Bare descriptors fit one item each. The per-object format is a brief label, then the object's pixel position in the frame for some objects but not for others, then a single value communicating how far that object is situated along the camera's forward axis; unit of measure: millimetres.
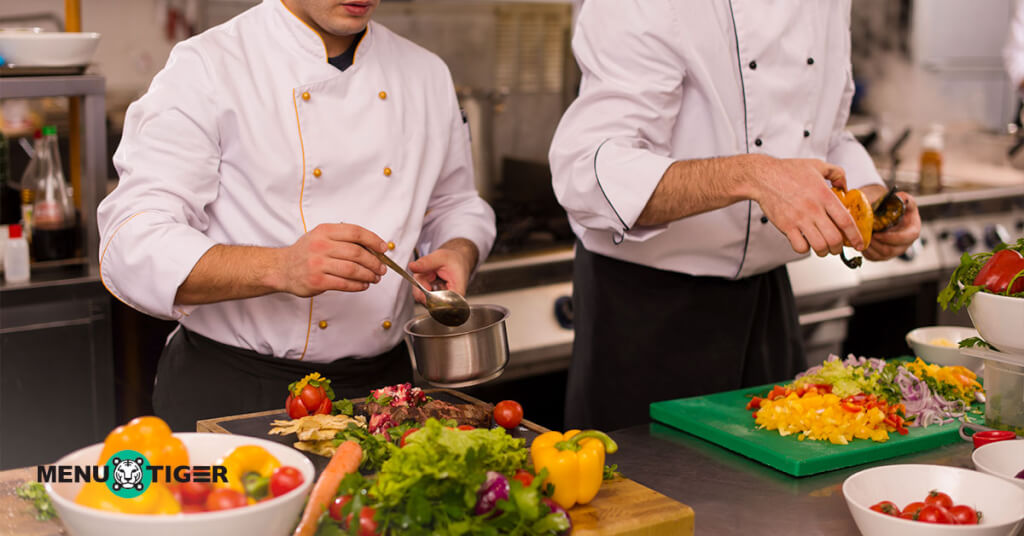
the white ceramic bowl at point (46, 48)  2342
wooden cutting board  1189
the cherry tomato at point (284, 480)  1021
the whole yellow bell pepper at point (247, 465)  1033
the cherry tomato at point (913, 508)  1226
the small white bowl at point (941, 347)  1915
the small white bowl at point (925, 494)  1151
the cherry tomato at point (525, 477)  1208
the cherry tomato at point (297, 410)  1502
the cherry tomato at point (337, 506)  1095
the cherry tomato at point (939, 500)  1208
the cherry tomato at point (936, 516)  1172
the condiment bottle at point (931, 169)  3705
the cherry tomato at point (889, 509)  1217
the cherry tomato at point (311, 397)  1503
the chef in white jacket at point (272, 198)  1576
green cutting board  1497
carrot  1102
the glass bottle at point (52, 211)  2521
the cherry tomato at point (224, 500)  968
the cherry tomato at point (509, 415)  1504
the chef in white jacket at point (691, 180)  1775
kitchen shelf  2365
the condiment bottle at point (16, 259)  2355
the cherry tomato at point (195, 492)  992
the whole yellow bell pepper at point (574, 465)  1206
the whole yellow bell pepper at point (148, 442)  1018
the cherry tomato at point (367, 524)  1059
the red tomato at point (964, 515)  1175
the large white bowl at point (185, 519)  946
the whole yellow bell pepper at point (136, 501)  965
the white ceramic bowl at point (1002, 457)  1363
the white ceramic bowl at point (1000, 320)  1419
